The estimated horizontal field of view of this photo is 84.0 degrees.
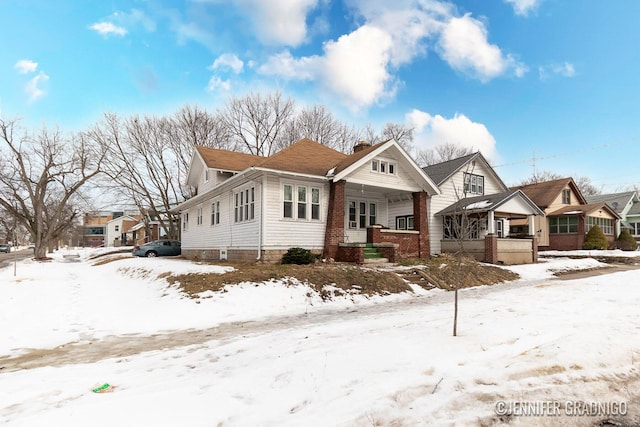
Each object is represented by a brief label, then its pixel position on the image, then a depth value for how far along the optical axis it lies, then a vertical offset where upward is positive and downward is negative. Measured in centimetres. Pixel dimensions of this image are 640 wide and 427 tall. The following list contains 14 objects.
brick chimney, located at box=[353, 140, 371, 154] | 2177 +529
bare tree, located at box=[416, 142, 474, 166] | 4884 +1060
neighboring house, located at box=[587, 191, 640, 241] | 3934 +254
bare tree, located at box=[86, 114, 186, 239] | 3234 +727
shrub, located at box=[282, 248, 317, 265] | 1445 -105
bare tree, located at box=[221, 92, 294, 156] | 3656 +1185
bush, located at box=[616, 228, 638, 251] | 3120 -92
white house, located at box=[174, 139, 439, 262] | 1547 +144
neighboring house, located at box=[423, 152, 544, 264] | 1956 +114
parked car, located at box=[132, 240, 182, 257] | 2827 -143
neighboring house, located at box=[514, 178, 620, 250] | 2952 +131
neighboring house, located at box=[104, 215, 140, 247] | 7294 +65
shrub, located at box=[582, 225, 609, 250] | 2800 -66
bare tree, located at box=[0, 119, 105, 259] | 2908 +448
